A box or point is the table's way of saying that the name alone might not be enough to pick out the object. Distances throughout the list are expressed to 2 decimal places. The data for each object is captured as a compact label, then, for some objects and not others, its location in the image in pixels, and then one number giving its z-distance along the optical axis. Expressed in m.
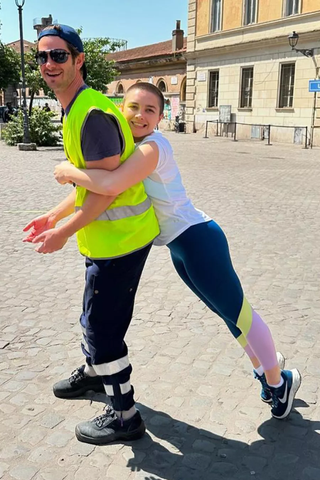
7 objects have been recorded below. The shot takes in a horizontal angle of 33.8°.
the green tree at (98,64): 31.34
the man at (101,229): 2.06
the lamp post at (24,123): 18.67
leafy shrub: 20.62
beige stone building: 23.80
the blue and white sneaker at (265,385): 2.70
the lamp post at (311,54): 23.22
